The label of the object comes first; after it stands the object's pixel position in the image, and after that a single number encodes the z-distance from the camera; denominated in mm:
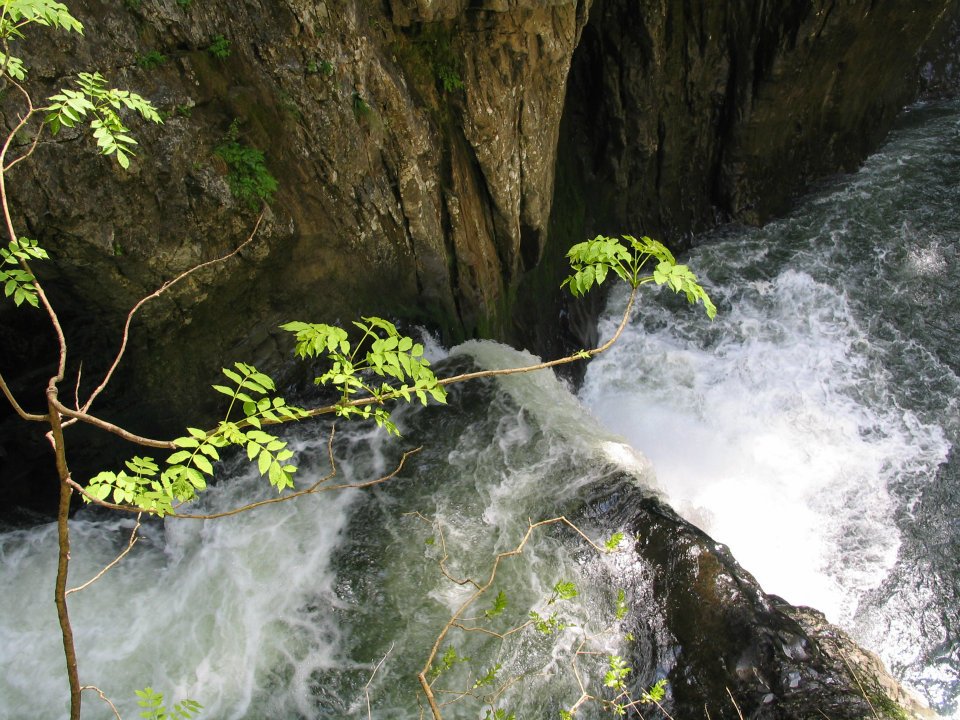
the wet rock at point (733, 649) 3510
